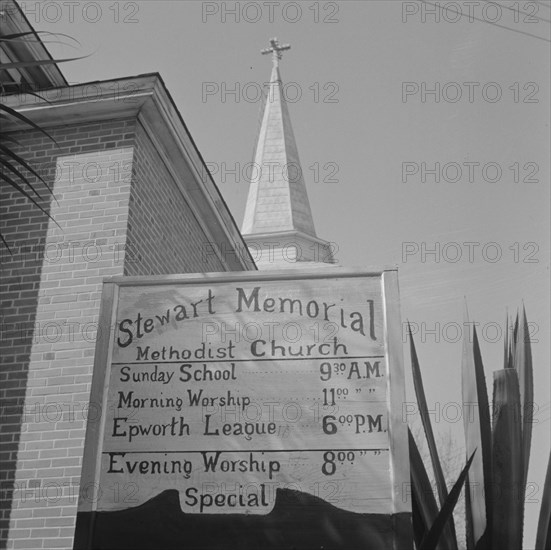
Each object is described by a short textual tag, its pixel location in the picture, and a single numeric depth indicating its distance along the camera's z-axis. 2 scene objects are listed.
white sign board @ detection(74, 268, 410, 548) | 4.94
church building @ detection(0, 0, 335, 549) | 7.75
